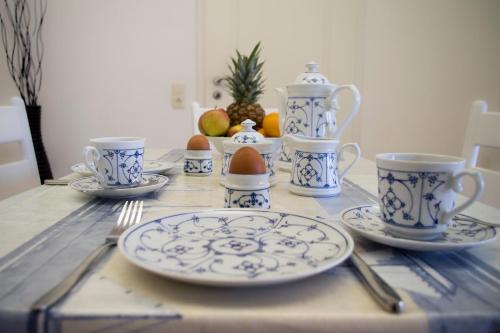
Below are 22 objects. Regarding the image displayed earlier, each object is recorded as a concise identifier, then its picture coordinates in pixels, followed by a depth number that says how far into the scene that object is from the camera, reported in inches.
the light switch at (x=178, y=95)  88.0
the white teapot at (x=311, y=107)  37.1
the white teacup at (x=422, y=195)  17.6
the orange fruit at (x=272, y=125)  41.1
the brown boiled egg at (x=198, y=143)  36.5
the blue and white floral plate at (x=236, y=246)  13.8
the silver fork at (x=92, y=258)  12.3
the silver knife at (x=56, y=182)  31.9
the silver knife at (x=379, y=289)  12.1
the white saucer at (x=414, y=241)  16.8
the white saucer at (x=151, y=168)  35.1
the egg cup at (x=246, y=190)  23.6
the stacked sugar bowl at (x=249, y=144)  30.7
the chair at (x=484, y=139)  40.9
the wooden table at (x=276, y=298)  11.8
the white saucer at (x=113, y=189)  26.6
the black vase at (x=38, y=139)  80.1
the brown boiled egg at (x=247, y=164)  23.4
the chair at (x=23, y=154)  44.2
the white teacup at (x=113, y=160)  27.3
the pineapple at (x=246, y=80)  50.9
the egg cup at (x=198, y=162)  37.4
